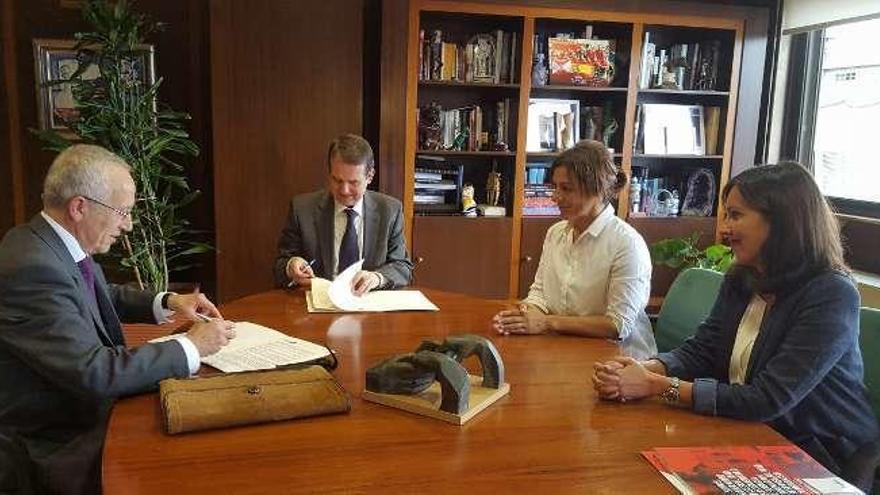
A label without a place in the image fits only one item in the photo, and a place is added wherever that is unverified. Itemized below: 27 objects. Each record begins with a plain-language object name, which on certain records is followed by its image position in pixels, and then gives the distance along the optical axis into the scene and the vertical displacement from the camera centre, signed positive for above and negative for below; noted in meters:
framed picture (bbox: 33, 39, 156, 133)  3.42 +0.25
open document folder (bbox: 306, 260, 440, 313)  2.08 -0.52
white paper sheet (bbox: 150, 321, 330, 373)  1.50 -0.50
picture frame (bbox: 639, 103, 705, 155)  3.94 +0.07
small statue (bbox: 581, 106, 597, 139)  3.92 +0.08
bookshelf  3.63 +0.17
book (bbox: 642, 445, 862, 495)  1.06 -0.52
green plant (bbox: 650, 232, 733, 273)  3.66 -0.60
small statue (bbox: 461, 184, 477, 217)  3.79 -0.37
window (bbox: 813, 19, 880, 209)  3.47 +0.17
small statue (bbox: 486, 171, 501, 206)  3.84 -0.29
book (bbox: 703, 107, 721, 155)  4.00 +0.09
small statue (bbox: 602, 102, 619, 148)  3.88 +0.07
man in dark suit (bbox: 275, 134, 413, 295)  2.55 -0.36
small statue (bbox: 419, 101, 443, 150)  3.71 +0.04
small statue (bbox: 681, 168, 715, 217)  4.05 -0.30
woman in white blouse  1.92 -0.38
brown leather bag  1.19 -0.48
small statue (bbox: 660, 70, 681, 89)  3.90 +0.34
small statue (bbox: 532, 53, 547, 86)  3.72 +0.36
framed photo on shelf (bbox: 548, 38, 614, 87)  3.74 +0.42
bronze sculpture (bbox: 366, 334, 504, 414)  1.27 -0.45
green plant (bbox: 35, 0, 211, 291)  3.00 -0.01
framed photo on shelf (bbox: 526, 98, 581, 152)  3.81 +0.07
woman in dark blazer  1.37 -0.39
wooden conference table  1.05 -0.52
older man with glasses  1.33 -0.43
